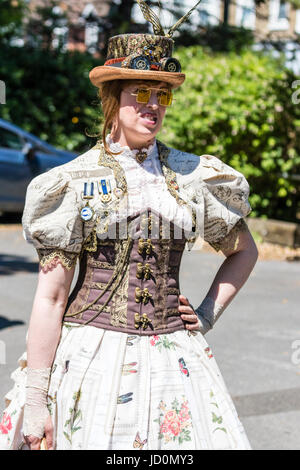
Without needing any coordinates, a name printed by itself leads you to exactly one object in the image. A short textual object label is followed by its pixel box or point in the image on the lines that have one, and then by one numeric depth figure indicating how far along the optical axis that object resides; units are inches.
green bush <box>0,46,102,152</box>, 624.7
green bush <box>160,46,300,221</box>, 502.3
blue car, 525.3
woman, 99.1
